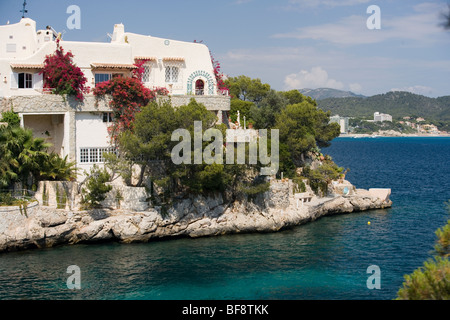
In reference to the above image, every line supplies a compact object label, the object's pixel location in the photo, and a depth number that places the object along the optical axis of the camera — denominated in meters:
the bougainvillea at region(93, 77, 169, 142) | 43.88
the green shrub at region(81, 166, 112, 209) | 39.84
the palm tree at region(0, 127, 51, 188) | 38.38
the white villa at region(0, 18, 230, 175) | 43.44
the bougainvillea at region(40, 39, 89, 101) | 43.38
